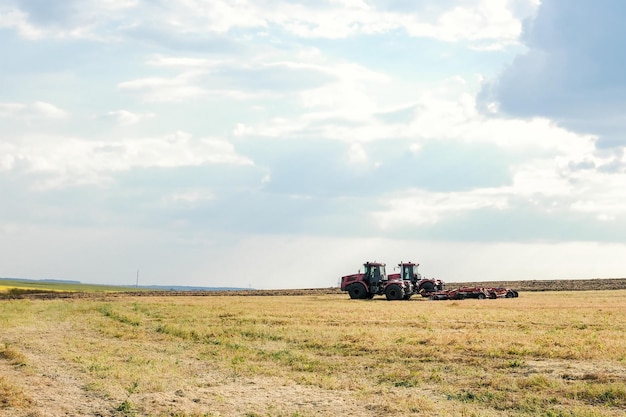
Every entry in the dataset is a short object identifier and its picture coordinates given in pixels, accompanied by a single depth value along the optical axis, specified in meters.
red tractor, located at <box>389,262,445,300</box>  66.88
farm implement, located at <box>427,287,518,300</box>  59.78
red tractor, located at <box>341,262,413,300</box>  63.41
